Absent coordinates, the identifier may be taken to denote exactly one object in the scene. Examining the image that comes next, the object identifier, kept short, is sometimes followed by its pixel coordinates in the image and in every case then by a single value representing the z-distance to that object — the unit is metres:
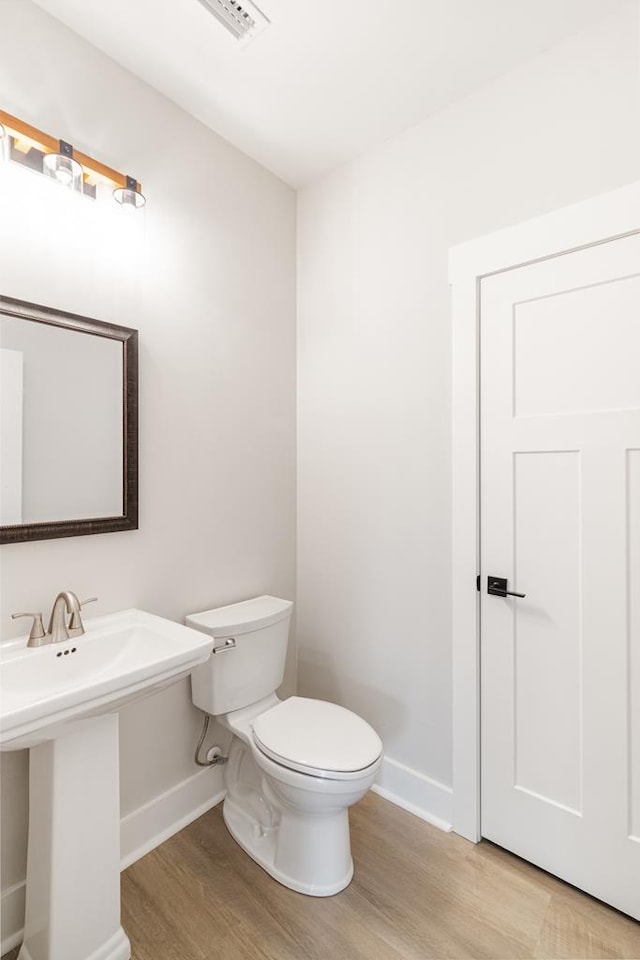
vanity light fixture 1.29
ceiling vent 1.38
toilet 1.44
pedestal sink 1.16
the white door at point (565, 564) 1.40
